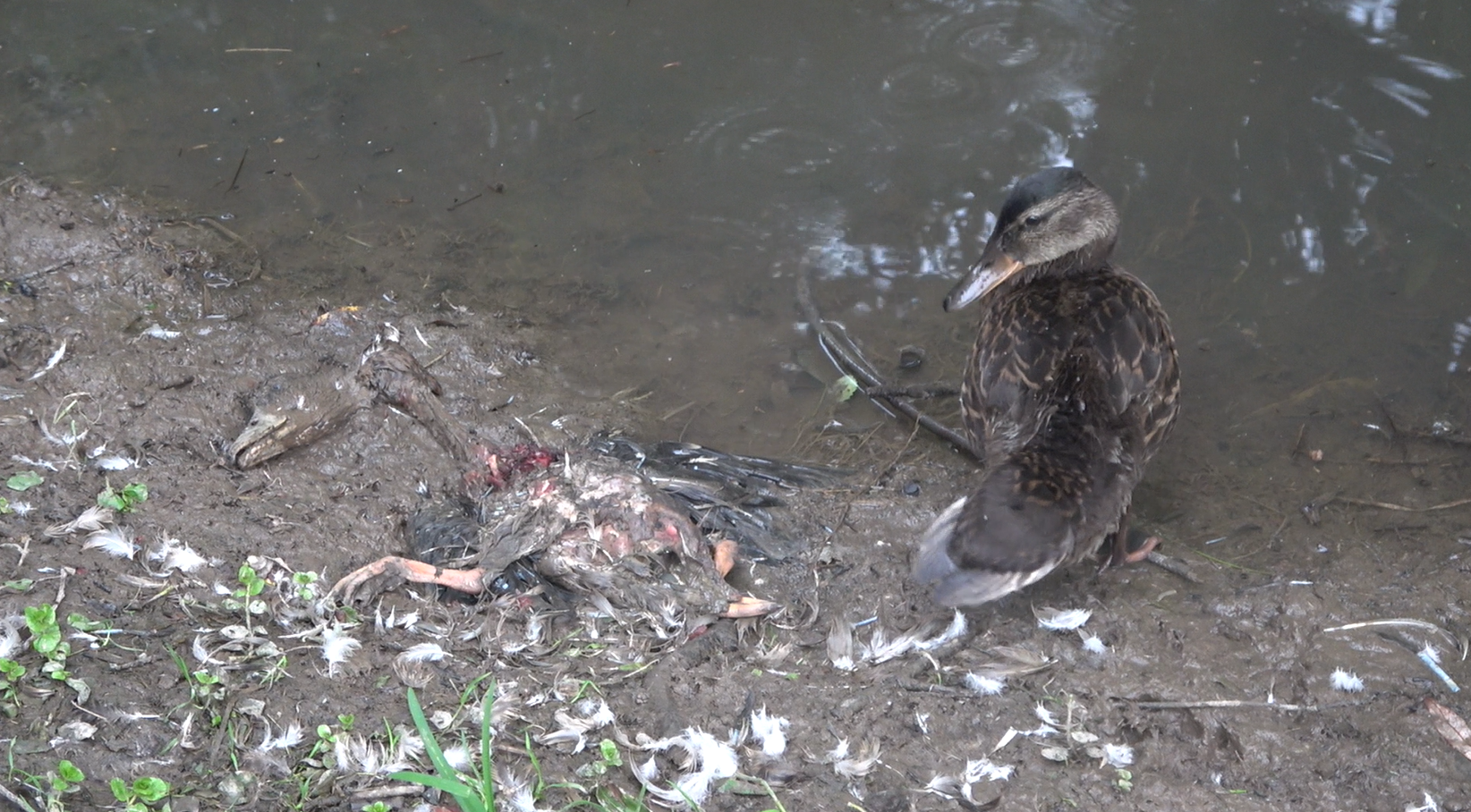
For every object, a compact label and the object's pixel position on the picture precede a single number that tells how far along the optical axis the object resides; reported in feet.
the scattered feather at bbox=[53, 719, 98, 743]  8.17
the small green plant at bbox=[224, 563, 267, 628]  9.96
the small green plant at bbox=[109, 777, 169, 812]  7.62
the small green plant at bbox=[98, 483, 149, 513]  10.80
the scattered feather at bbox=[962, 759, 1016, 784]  9.41
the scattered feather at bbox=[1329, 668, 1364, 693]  10.96
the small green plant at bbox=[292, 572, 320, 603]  10.32
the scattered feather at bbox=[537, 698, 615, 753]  9.14
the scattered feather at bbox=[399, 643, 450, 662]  9.94
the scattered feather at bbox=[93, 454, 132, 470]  11.89
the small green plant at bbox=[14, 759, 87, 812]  7.48
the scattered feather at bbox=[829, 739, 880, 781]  9.27
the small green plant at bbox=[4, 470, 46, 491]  10.88
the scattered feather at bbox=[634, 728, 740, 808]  8.74
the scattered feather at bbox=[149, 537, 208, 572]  10.32
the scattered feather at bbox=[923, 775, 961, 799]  9.20
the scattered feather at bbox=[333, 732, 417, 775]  8.49
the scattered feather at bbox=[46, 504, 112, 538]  10.33
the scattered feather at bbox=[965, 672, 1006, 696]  10.47
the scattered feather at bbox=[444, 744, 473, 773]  8.72
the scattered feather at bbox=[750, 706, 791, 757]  9.46
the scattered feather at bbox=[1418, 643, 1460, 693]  10.88
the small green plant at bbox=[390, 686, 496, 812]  7.72
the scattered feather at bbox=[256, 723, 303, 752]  8.57
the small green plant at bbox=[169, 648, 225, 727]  8.77
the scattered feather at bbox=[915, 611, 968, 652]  11.27
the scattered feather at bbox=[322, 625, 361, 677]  9.69
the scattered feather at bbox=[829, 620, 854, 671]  10.93
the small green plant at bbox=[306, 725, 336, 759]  8.55
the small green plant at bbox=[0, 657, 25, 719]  8.20
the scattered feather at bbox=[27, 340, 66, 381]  13.28
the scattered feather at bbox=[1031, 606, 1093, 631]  11.55
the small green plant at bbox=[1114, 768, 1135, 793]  9.46
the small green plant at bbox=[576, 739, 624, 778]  8.82
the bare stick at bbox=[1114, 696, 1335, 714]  10.44
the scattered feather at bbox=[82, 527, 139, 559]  10.28
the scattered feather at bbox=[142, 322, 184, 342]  14.80
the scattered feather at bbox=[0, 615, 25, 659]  8.68
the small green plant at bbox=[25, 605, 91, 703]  8.55
